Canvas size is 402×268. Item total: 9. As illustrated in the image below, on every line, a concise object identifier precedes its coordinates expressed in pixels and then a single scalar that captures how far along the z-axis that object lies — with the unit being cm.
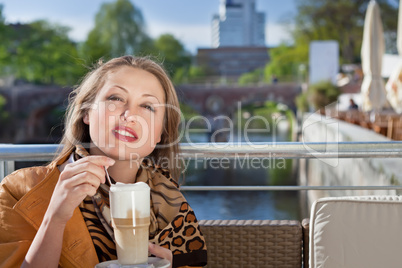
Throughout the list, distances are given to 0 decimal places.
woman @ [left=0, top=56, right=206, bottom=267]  114
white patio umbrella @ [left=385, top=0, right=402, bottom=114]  830
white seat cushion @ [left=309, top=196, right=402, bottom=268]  135
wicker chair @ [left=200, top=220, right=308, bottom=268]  180
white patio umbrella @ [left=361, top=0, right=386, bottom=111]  945
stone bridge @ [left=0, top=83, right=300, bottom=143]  3045
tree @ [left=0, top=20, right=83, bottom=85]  3312
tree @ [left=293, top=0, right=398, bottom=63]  3675
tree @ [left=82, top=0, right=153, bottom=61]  4034
